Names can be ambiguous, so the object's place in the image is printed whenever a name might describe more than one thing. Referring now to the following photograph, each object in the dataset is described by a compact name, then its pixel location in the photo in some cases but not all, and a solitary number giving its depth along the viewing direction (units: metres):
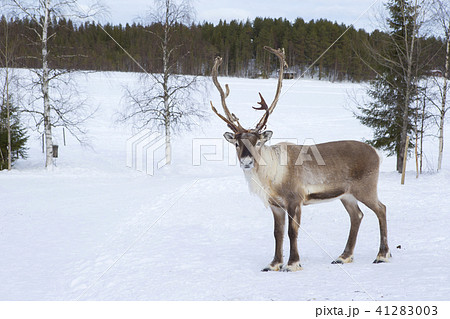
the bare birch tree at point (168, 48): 21.67
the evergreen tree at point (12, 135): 20.22
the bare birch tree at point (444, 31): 15.93
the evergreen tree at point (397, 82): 16.92
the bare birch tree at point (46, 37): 19.55
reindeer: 6.32
